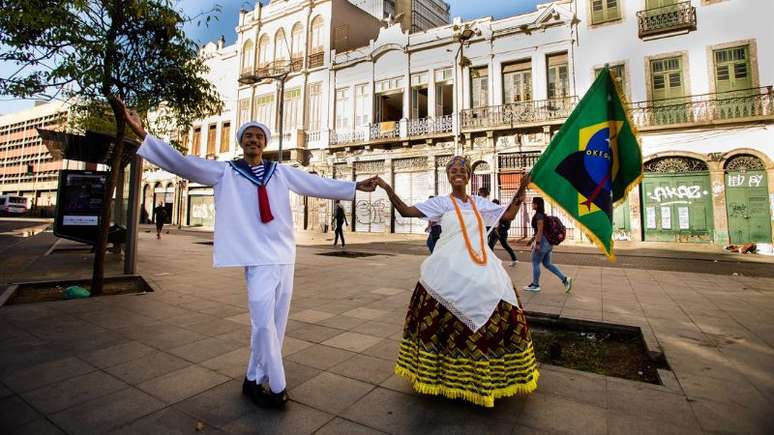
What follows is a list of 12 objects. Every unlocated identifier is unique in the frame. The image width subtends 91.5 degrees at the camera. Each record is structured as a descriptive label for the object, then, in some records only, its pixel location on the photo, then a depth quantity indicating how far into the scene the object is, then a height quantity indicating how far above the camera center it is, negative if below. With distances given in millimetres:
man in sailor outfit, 2430 -2
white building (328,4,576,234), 18375 +7335
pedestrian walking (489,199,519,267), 9633 -5
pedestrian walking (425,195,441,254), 7016 +24
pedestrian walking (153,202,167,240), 17531 +644
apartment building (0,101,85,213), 50062 +10067
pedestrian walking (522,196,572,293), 6363 -166
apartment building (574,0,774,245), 14727 +5273
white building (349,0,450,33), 27938 +17232
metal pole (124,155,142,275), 6902 +282
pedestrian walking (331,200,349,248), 13931 +620
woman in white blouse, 2387 -604
